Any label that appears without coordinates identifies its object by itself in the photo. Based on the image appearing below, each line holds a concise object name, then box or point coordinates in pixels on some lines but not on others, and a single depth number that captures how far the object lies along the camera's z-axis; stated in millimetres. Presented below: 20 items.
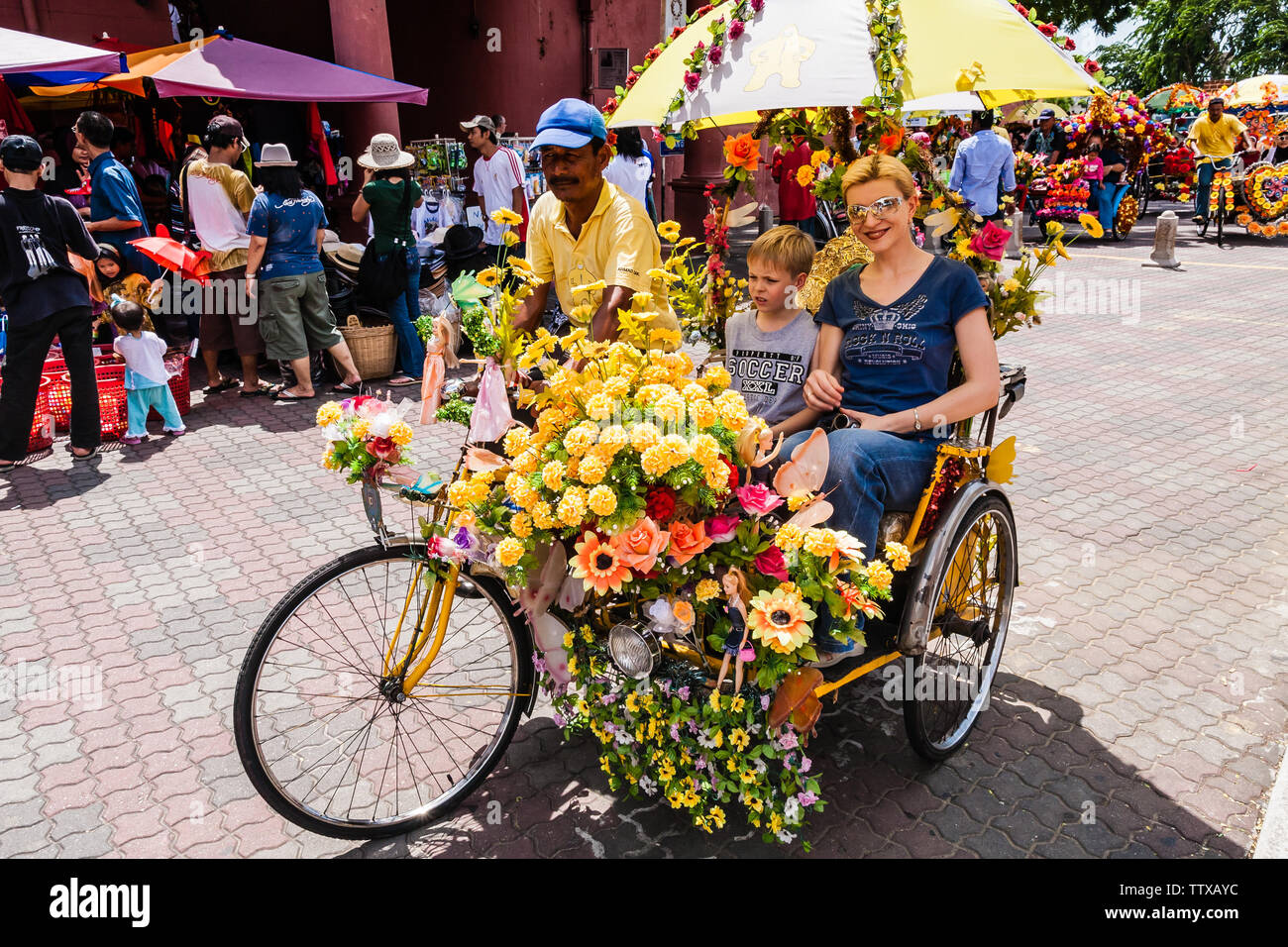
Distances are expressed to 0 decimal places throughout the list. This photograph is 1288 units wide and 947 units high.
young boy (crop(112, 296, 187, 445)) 6515
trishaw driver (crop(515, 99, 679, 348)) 3305
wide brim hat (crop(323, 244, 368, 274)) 8742
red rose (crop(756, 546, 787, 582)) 2395
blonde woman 2980
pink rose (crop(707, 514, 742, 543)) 2457
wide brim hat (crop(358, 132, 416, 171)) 7969
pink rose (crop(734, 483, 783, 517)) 2404
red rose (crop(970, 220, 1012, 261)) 3418
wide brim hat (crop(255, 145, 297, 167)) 7203
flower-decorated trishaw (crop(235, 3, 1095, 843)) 2396
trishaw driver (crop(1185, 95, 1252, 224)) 16109
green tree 40406
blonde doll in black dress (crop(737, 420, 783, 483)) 2508
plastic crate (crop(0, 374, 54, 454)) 6438
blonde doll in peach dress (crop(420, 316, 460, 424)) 2619
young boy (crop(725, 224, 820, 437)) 3205
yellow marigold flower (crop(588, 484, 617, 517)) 2307
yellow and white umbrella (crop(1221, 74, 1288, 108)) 19188
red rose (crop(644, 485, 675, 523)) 2408
